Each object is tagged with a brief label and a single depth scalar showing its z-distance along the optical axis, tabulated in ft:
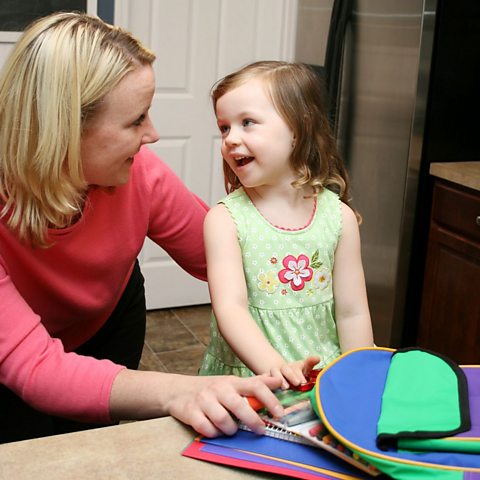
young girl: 4.62
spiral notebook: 2.97
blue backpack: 2.80
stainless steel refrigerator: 9.32
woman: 3.94
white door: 11.62
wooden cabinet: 8.79
